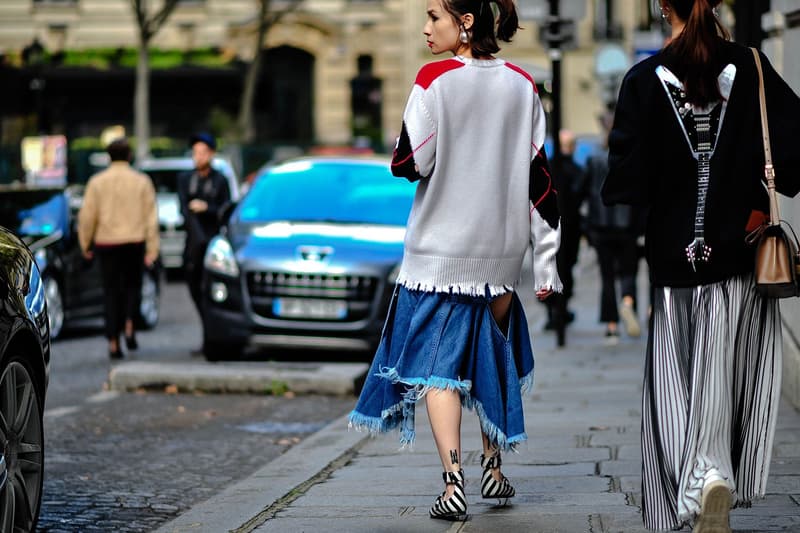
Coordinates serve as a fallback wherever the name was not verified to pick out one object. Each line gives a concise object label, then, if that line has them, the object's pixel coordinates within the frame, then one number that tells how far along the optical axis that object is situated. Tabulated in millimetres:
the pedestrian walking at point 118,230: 13570
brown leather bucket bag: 5051
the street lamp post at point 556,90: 13523
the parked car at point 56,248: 15047
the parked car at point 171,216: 24222
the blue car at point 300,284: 12250
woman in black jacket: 5129
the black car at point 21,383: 5379
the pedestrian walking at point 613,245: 14242
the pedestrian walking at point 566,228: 13570
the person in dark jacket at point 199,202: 13469
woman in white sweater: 5855
